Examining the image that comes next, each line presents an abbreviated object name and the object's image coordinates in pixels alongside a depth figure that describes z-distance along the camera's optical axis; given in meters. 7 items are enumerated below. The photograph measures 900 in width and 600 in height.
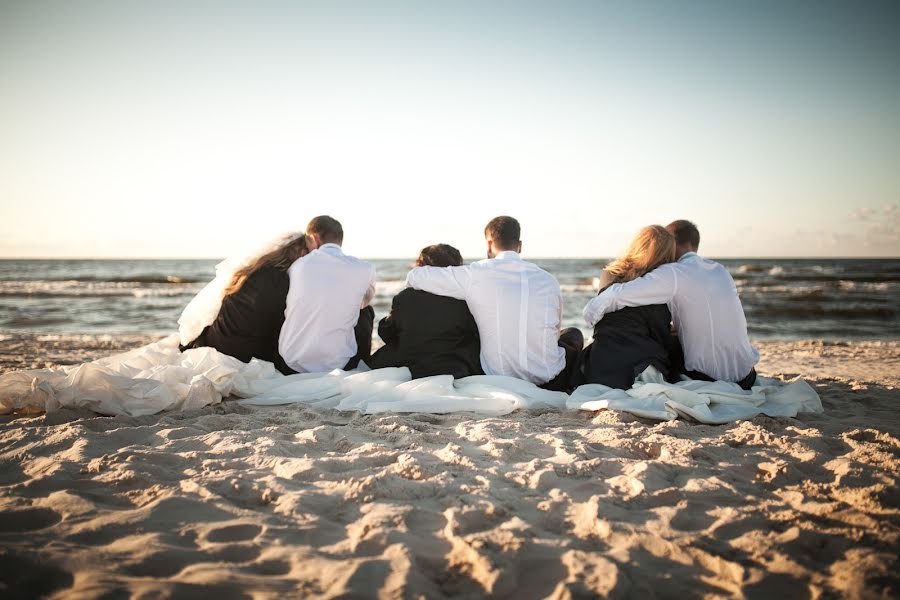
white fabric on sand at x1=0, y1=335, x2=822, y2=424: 3.64
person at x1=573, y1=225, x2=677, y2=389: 4.26
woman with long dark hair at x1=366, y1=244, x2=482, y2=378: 4.35
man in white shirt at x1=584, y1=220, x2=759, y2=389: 4.16
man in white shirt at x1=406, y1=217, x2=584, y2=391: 4.20
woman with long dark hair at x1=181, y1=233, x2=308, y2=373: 4.66
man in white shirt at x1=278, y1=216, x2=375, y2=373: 4.57
